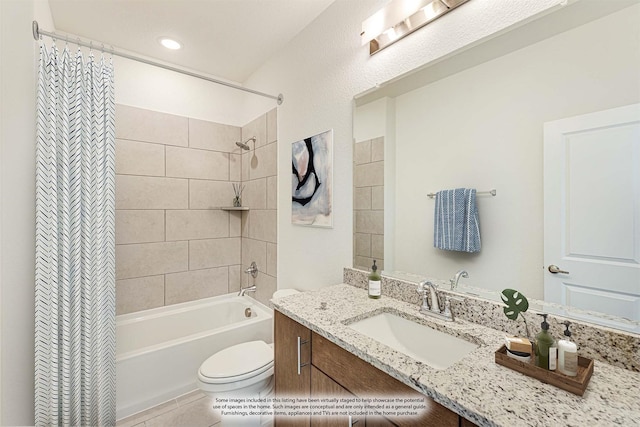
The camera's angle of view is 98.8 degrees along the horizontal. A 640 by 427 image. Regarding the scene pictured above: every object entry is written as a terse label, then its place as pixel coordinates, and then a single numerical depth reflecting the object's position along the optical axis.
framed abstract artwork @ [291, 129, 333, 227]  1.78
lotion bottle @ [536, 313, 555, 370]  0.74
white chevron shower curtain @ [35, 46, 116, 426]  1.41
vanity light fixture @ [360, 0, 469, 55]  1.21
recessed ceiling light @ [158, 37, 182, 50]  2.15
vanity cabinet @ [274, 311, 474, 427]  0.75
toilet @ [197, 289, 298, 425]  1.46
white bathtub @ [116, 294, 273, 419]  1.83
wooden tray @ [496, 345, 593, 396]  0.66
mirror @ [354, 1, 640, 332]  0.85
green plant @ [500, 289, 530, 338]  0.85
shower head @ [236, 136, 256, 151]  2.66
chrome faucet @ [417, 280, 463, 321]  1.13
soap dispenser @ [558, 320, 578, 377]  0.70
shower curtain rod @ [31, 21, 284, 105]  1.42
